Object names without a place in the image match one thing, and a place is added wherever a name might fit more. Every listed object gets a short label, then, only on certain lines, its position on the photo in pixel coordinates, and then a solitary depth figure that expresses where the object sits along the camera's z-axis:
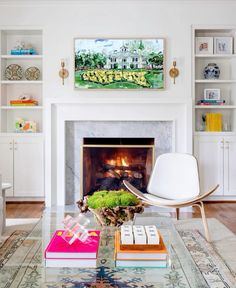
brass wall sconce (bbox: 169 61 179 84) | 5.26
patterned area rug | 1.77
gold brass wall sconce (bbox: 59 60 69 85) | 5.27
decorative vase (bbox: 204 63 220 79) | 5.51
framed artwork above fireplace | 5.27
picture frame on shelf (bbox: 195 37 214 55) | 5.48
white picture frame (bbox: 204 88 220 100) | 5.55
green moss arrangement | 2.45
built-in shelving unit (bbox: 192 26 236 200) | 5.39
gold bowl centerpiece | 2.44
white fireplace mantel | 5.25
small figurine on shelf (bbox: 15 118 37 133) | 5.52
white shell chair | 4.06
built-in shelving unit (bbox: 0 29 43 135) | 5.66
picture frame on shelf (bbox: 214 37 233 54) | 5.48
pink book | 1.93
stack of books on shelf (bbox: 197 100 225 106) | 5.48
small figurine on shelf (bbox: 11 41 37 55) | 5.46
